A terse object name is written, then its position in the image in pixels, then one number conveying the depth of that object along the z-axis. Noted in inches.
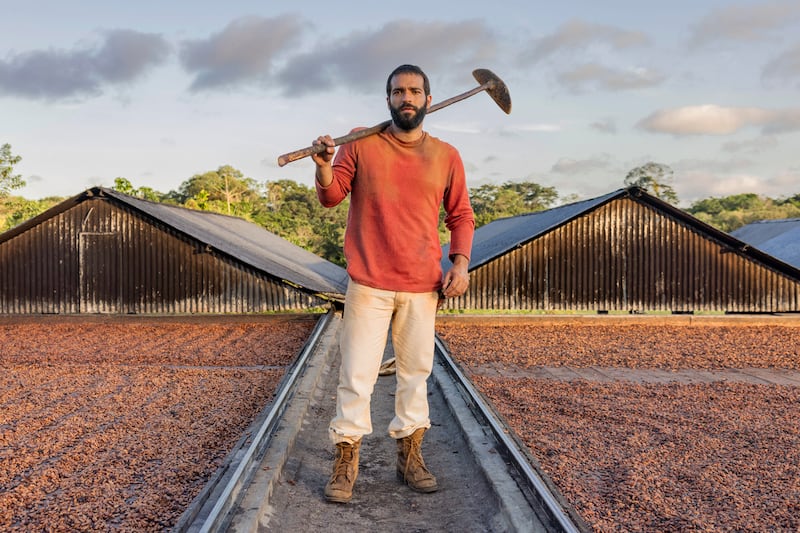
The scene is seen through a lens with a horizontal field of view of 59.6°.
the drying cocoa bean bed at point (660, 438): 152.3
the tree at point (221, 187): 1935.3
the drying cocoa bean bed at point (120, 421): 152.6
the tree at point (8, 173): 1311.5
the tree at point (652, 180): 2018.9
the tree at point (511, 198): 2062.0
